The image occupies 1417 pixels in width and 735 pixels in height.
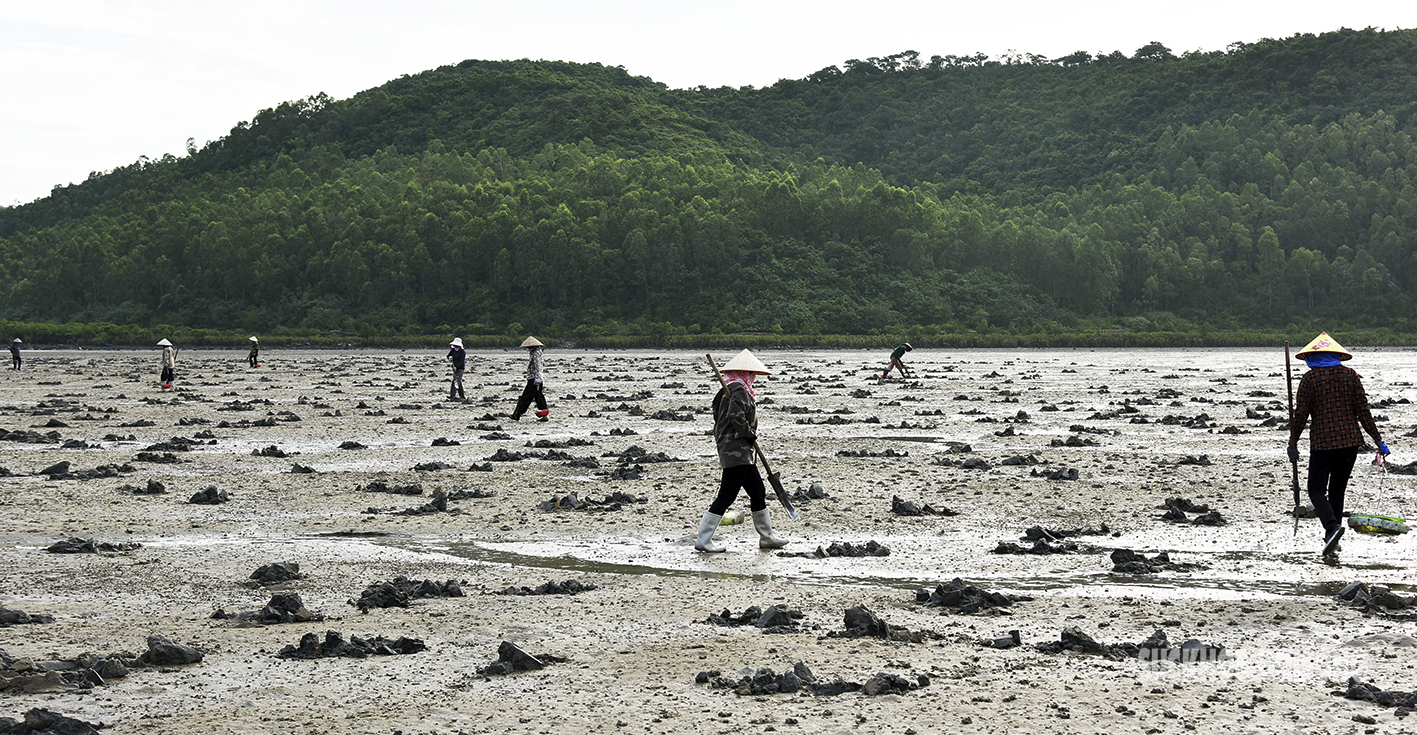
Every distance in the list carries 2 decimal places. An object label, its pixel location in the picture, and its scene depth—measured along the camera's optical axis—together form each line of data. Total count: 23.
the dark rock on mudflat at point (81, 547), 13.95
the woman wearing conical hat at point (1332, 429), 13.24
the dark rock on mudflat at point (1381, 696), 7.82
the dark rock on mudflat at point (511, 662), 8.96
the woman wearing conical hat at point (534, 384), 31.55
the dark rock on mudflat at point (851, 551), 13.73
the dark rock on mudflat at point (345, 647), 9.46
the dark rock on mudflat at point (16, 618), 10.42
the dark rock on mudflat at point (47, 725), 7.49
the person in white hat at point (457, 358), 39.12
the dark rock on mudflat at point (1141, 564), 12.50
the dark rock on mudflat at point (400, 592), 11.23
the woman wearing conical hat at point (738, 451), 14.09
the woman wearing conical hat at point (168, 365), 46.66
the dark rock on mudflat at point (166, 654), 9.14
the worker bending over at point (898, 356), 50.81
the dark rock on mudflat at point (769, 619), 10.27
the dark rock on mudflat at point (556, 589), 11.78
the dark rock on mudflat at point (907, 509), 16.53
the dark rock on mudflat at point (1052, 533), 14.20
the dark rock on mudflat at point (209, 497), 18.08
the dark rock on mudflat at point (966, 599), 10.88
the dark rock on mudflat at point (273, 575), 12.34
